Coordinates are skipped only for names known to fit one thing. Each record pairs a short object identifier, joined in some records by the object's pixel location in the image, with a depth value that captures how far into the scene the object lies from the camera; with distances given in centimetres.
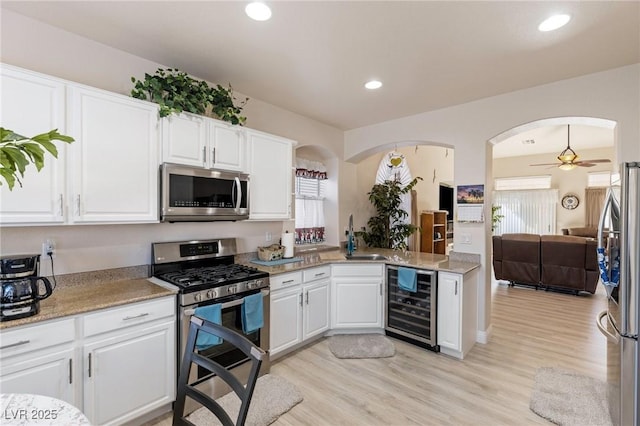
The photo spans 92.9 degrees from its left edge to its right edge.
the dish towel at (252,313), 255
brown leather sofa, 511
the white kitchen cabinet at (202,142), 243
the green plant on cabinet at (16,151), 97
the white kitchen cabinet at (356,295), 357
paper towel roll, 358
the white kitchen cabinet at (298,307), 294
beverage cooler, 323
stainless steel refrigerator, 179
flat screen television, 767
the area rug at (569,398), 220
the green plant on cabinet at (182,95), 237
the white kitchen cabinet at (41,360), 157
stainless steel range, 224
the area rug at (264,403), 218
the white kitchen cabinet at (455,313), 306
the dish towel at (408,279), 333
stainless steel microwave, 238
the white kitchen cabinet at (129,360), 184
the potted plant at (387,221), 491
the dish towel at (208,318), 223
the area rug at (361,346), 314
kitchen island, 304
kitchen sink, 385
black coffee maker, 161
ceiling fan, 601
